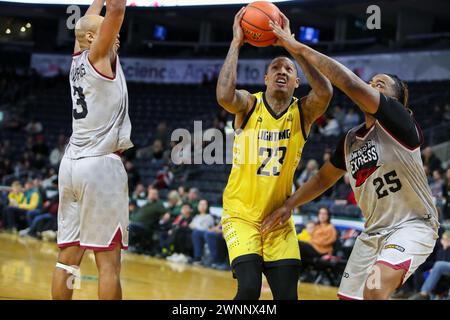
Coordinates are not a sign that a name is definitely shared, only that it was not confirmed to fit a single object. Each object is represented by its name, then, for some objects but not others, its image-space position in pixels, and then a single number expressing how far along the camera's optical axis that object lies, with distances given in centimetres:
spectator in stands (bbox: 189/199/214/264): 1300
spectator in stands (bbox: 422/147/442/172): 1286
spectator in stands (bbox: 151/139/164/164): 1899
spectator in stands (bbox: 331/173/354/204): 1277
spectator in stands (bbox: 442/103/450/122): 1608
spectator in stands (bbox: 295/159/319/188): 1368
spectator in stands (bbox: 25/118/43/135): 2345
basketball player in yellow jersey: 509
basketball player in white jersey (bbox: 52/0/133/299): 509
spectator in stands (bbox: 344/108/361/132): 1695
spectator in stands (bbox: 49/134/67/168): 2009
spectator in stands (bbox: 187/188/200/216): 1363
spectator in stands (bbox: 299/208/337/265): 1100
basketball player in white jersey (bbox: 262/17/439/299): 471
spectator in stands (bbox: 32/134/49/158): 2142
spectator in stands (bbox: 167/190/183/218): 1400
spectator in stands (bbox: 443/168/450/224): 1054
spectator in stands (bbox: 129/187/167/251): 1410
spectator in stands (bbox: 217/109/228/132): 1838
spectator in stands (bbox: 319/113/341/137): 1695
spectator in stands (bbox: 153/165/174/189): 1672
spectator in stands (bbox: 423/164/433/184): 1241
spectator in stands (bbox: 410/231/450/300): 952
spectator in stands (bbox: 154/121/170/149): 2009
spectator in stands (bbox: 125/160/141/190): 1695
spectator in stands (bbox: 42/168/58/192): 1808
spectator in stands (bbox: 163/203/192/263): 1341
